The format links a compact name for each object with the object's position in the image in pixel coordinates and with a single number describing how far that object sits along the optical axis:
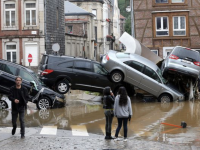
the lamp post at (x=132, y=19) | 38.16
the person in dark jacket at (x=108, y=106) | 12.60
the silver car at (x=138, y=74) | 21.69
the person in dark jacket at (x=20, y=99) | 12.35
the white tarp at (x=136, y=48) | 24.96
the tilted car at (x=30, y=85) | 19.52
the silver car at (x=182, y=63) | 22.10
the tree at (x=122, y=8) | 122.00
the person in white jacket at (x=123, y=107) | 12.17
